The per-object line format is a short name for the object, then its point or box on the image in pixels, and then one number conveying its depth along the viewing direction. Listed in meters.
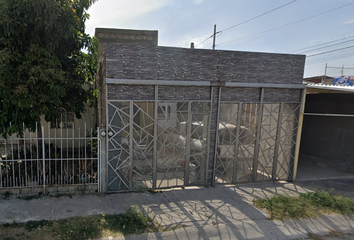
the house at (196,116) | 4.90
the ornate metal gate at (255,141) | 5.73
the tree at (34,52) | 4.07
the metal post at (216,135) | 5.45
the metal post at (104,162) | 4.86
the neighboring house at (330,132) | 8.07
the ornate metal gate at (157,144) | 4.95
